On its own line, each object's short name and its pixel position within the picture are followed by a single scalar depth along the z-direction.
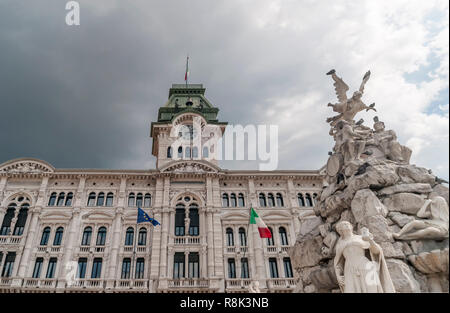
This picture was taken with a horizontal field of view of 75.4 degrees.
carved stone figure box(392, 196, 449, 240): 6.21
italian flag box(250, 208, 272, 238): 21.36
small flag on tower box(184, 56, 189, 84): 40.18
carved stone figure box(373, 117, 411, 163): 9.23
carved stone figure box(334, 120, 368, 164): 9.56
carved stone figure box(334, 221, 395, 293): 5.65
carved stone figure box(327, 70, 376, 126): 10.86
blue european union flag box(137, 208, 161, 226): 23.69
